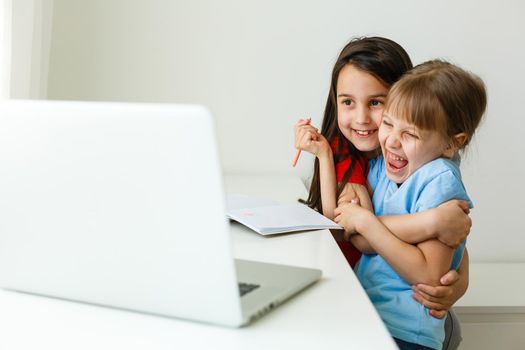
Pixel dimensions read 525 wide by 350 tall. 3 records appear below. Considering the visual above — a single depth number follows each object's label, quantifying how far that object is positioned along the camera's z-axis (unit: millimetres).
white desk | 680
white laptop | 664
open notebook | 1212
